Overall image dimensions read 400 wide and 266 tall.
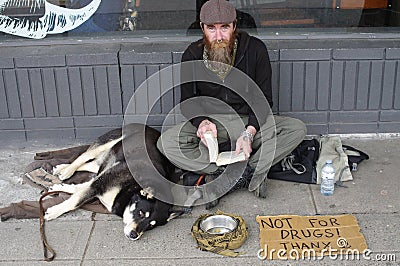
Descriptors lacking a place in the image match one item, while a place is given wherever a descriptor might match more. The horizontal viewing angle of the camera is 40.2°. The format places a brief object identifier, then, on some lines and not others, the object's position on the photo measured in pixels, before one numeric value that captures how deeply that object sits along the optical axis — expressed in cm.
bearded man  395
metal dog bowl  353
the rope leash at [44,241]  340
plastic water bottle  398
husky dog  361
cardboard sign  335
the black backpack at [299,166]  421
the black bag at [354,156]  436
